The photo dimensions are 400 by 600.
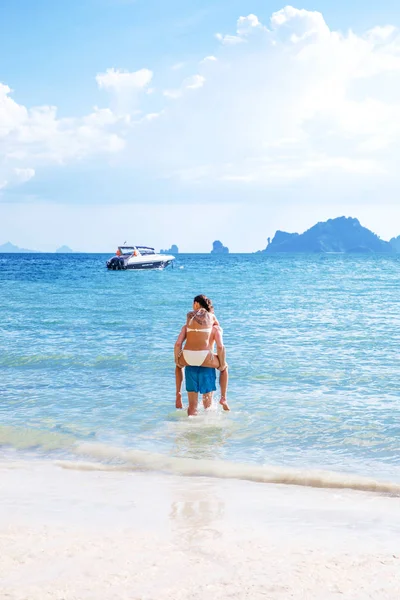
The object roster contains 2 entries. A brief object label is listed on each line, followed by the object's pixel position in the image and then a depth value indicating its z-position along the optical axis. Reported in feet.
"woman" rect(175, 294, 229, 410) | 27.40
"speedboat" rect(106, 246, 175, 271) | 229.88
